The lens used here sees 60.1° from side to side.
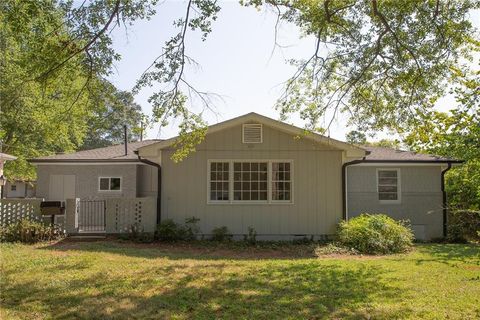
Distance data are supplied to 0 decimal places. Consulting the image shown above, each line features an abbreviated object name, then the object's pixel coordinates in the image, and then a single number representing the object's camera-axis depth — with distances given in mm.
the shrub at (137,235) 12258
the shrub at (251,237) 12329
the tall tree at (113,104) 9776
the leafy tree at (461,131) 10148
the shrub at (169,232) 12359
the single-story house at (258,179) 12812
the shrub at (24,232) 11688
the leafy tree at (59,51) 7634
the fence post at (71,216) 12875
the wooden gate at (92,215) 14758
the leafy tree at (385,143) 32781
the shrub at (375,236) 11109
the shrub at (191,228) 12547
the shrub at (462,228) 14634
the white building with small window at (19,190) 38281
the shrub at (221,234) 12555
